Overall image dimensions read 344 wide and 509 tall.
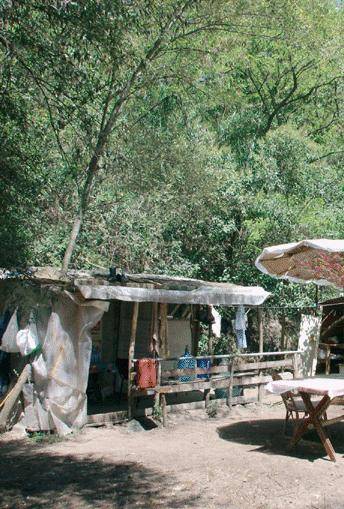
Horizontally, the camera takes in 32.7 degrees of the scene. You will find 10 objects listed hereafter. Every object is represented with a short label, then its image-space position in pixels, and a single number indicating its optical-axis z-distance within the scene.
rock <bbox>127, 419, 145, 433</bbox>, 8.81
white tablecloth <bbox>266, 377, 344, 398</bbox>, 6.49
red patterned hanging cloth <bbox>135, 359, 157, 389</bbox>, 8.89
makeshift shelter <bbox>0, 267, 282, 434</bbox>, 8.24
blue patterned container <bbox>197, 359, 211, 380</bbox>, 10.73
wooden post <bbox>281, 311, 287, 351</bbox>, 12.91
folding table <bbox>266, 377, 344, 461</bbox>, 6.54
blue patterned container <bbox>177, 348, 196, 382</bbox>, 10.20
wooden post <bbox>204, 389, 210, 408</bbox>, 10.26
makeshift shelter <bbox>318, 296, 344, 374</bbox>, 12.21
